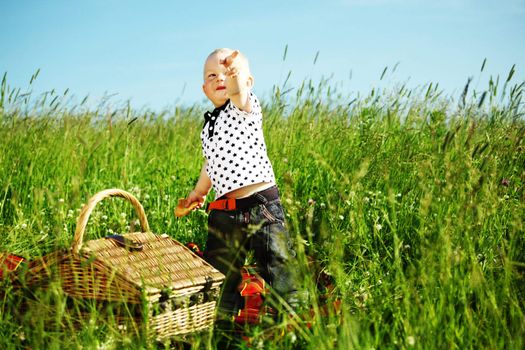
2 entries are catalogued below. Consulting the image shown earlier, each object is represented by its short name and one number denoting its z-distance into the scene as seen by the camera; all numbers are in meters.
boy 3.23
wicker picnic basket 2.63
